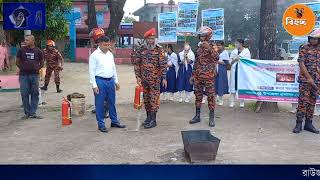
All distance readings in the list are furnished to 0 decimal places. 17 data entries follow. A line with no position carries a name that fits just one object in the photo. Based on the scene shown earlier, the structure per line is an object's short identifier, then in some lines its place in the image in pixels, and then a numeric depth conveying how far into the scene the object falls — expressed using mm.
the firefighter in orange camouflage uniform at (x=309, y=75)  5405
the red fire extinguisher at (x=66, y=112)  6061
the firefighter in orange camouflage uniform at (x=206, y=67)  5841
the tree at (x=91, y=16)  11329
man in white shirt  5553
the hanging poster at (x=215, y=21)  7541
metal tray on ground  4167
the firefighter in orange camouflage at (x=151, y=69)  5831
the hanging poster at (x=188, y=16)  7895
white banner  6799
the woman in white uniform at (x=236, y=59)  7393
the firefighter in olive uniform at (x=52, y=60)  9737
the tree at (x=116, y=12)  12005
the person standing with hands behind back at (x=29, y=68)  6469
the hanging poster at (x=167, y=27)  8174
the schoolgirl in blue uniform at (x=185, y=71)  7820
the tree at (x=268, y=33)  7090
